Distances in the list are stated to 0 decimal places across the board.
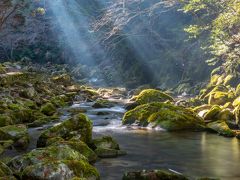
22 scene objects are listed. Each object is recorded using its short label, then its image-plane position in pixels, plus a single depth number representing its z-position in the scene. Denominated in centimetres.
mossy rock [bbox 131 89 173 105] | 2274
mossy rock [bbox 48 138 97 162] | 1084
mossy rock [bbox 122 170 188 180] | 881
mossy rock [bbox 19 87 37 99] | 2345
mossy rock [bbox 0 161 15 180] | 802
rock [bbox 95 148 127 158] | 1165
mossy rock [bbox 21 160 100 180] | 845
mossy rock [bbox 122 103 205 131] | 1688
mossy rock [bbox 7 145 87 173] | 923
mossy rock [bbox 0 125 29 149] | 1276
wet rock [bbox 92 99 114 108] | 2414
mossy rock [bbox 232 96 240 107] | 1889
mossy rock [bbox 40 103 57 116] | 2011
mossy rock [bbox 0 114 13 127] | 1507
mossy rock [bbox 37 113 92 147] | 1235
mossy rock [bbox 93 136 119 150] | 1236
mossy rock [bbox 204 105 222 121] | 1816
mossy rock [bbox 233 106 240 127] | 1700
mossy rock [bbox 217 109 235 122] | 1764
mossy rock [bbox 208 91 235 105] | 2152
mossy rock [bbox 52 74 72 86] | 3634
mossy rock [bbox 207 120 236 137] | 1534
